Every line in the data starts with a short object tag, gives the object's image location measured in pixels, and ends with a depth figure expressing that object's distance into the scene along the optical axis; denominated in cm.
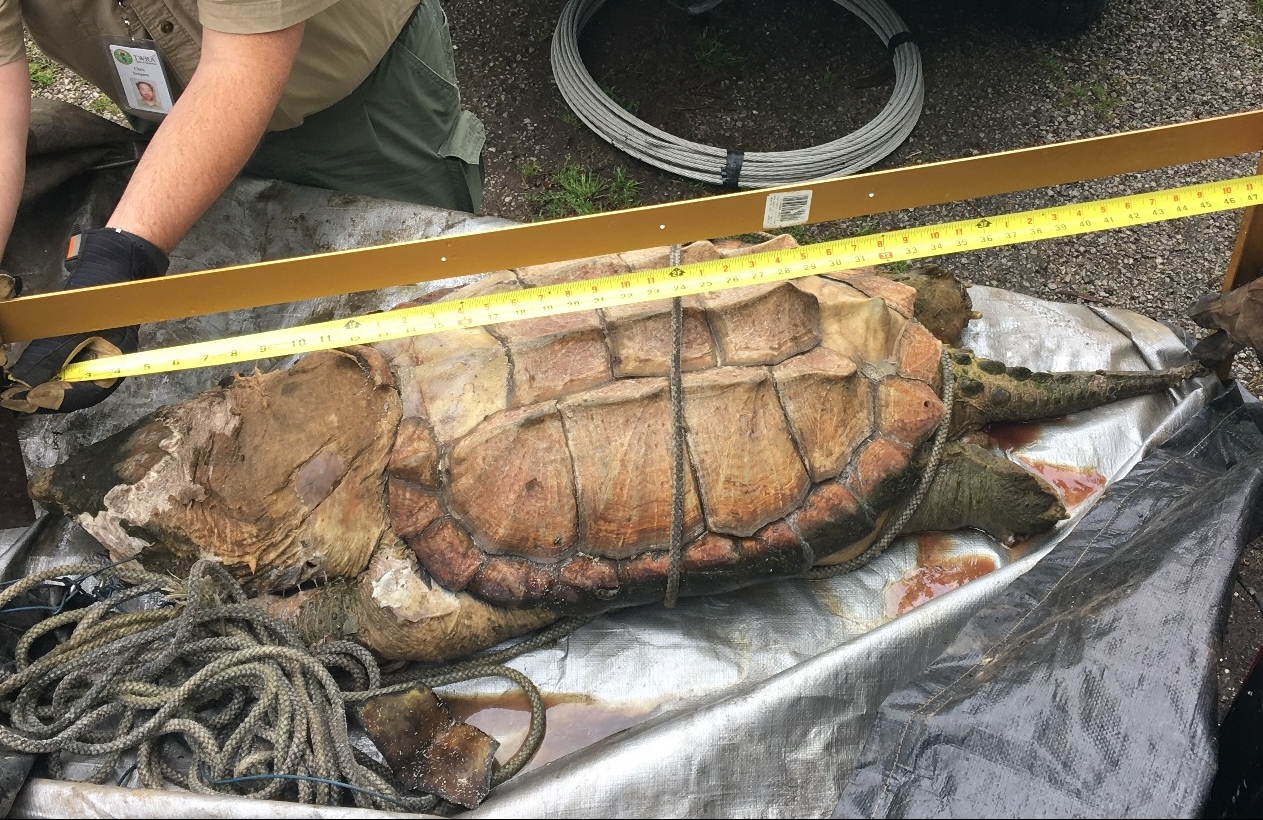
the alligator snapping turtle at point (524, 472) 200
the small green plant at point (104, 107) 424
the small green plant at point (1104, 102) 405
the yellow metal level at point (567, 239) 180
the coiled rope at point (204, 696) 181
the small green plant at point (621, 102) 421
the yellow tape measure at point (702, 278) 192
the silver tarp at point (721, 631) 170
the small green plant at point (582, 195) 390
